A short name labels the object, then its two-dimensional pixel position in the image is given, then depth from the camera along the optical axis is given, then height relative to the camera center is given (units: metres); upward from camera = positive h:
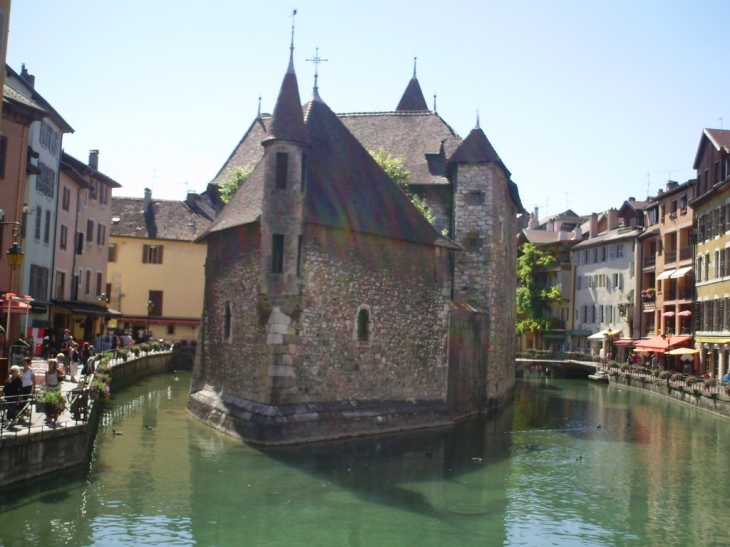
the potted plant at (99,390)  22.38 -1.79
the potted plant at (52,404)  17.14 -1.70
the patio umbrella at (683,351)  42.84 -0.27
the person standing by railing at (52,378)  19.30 -1.31
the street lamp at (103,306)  44.50 +0.97
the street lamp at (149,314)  49.39 +0.68
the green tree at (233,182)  33.91 +5.91
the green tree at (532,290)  72.19 +4.27
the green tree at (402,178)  31.95 +5.96
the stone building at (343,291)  23.09 +1.31
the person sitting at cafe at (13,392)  16.23 -1.47
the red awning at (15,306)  23.12 +0.39
